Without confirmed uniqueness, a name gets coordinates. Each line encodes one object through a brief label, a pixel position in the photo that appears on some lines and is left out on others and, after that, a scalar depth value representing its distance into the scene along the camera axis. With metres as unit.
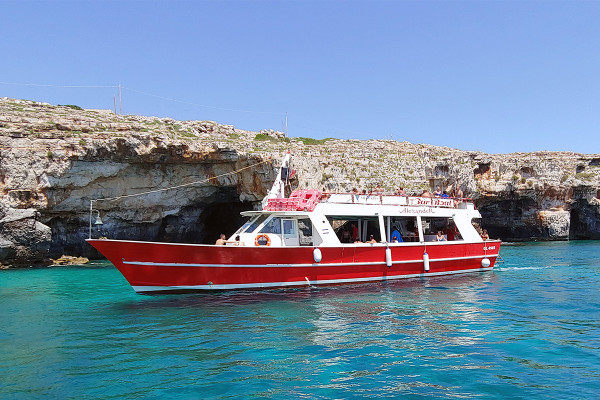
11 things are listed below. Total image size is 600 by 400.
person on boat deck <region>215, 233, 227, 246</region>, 14.38
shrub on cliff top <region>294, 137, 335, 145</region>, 40.41
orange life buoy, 14.93
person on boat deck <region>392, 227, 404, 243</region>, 17.84
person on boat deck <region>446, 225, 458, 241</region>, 20.41
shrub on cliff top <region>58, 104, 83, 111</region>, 33.52
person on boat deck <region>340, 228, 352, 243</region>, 17.66
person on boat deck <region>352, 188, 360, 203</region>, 17.06
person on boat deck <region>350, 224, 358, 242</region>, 17.84
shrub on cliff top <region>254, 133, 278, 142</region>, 36.28
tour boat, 13.31
